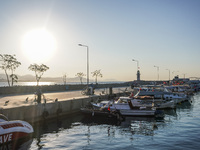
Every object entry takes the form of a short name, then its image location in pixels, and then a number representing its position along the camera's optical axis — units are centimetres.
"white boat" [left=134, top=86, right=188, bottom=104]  4631
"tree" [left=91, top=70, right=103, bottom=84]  13012
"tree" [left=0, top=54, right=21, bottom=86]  6184
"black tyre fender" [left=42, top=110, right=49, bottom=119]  2686
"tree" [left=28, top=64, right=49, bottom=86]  7575
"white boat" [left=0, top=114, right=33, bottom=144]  1672
